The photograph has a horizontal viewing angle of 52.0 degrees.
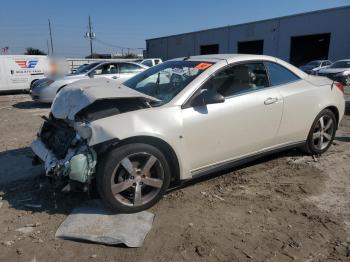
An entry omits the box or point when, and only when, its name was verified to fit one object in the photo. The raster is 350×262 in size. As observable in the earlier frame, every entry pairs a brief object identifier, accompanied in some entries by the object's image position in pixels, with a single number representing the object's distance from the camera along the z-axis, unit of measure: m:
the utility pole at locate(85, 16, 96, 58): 61.09
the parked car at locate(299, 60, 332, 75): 24.27
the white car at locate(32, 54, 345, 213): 3.54
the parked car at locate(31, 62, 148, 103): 11.93
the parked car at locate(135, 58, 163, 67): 24.14
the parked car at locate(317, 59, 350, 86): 17.92
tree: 45.06
